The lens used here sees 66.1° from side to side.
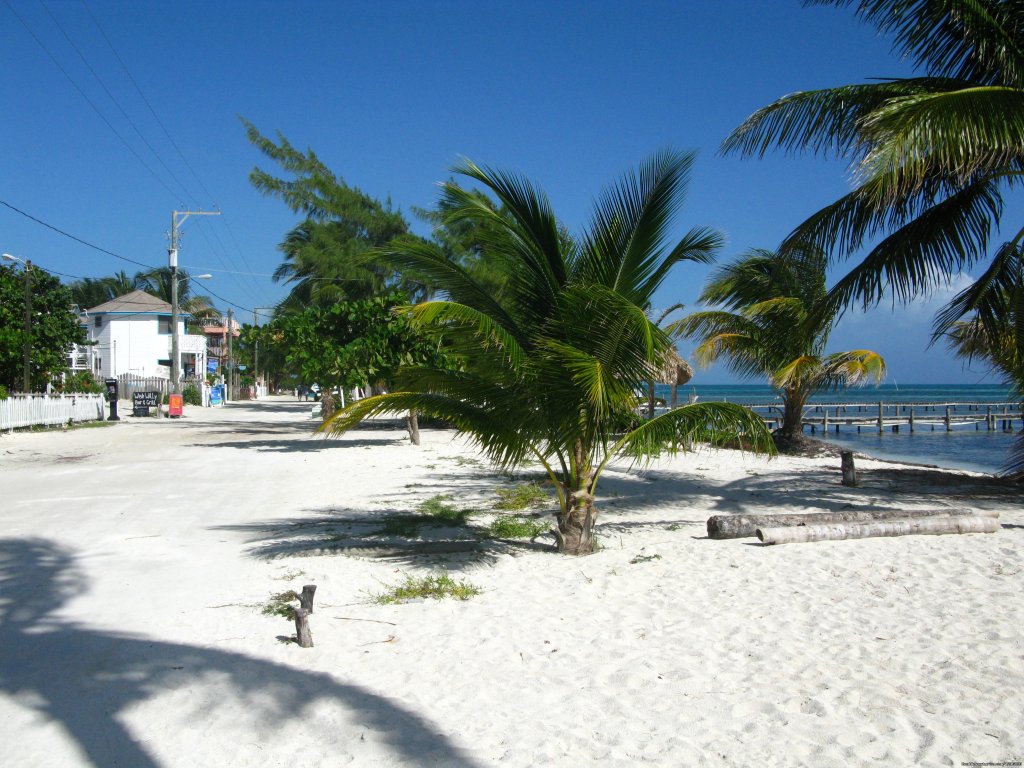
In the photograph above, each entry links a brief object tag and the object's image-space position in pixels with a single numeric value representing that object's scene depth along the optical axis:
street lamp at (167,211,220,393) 35.62
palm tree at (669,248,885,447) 17.80
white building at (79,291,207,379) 54.03
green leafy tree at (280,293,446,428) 19.30
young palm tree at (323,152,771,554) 7.24
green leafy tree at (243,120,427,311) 28.22
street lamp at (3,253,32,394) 26.21
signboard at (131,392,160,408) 35.47
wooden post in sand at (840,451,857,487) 12.89
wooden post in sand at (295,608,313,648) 5.29
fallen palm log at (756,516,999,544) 7.98
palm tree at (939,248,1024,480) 9.50
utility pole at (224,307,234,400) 61.65
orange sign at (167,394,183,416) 34.28
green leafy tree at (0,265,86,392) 27.36
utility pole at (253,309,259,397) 65.70
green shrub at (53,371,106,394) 33.46
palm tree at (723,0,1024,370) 7.05
